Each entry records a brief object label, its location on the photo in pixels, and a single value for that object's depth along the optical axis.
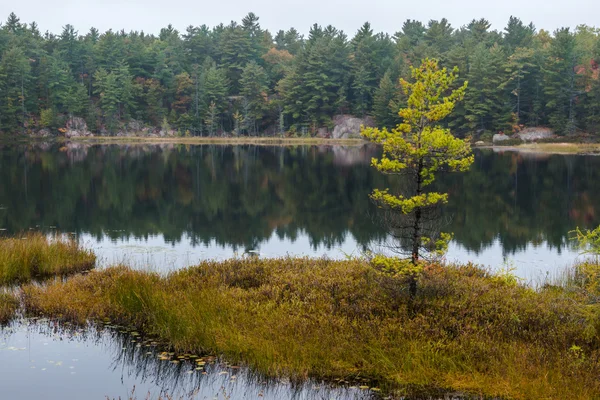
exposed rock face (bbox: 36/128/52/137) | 115.27
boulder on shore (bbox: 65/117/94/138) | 119.12
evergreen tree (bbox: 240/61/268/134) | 123.94
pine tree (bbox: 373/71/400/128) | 112.56
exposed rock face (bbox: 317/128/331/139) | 121.69
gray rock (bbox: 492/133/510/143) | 101.44
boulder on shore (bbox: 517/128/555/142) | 99.31
